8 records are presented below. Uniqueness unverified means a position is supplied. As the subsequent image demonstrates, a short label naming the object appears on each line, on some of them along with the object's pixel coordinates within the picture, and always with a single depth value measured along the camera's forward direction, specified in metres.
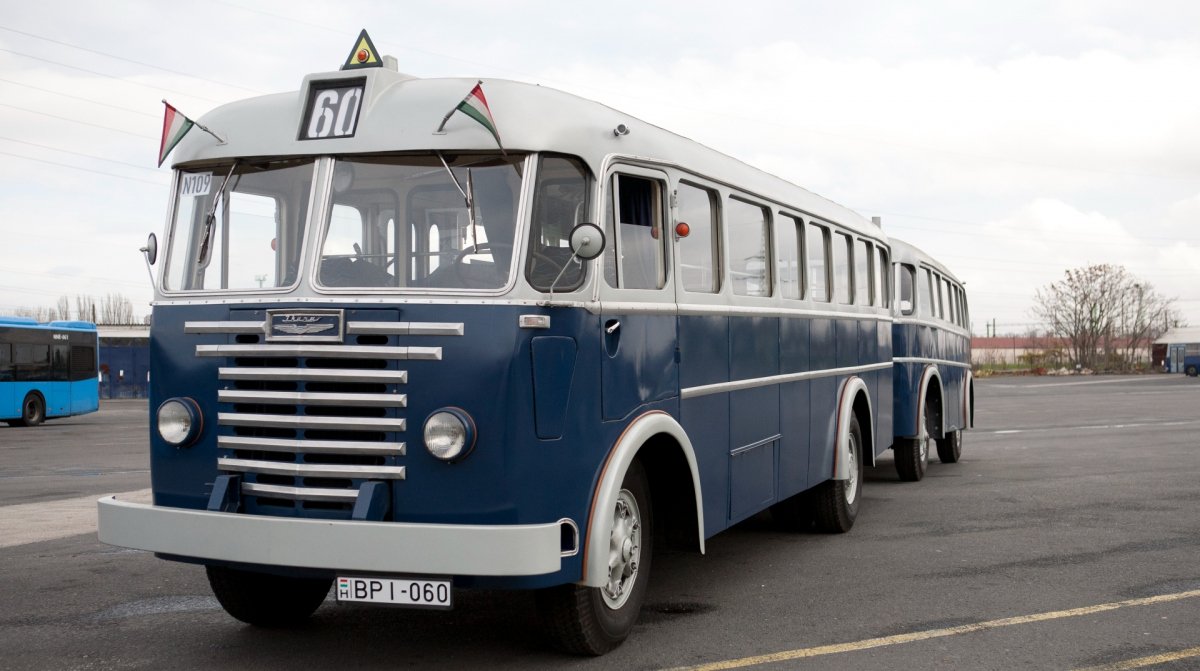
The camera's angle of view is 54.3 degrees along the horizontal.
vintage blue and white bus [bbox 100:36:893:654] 5.17
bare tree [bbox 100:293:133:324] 94.08
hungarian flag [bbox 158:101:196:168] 6.03
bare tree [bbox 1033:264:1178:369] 87.06
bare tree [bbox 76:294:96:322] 89.38
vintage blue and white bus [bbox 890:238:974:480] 13.29
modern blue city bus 30.48
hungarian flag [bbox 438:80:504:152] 5.36
